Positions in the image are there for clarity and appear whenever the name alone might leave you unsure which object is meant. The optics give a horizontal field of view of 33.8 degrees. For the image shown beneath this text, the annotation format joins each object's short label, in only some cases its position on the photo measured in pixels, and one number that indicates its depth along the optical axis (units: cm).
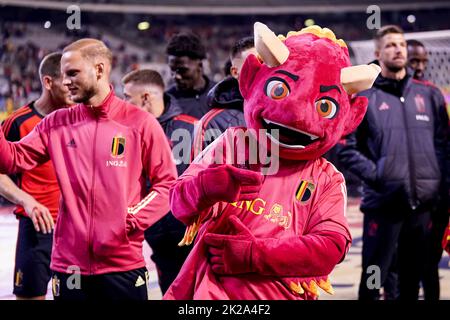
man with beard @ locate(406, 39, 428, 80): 659
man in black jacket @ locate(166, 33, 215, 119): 512
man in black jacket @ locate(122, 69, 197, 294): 463
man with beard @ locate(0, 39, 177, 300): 349
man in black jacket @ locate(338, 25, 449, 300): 495
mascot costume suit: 241
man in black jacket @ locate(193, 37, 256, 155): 337
